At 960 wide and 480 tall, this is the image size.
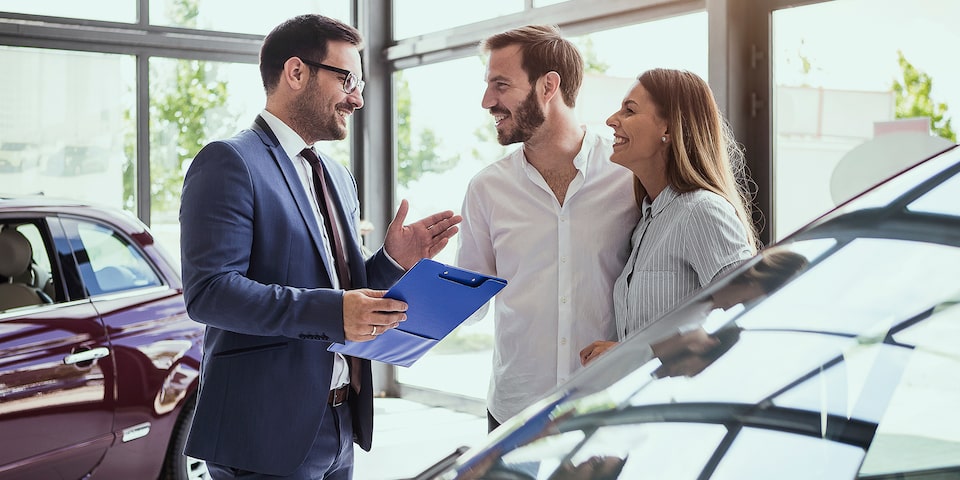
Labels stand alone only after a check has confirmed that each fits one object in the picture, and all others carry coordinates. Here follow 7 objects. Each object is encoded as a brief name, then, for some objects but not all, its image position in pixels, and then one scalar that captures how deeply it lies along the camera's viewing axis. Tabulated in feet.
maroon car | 10.85
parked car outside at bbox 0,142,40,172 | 19.02
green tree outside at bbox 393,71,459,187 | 21.63
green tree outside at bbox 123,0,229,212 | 20.45
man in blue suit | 5.85
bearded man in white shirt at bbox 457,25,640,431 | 7.14
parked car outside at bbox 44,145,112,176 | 19.47
